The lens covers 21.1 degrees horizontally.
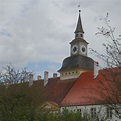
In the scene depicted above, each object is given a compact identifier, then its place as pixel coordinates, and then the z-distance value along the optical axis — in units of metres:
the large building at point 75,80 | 43.12
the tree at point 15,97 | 15.77
